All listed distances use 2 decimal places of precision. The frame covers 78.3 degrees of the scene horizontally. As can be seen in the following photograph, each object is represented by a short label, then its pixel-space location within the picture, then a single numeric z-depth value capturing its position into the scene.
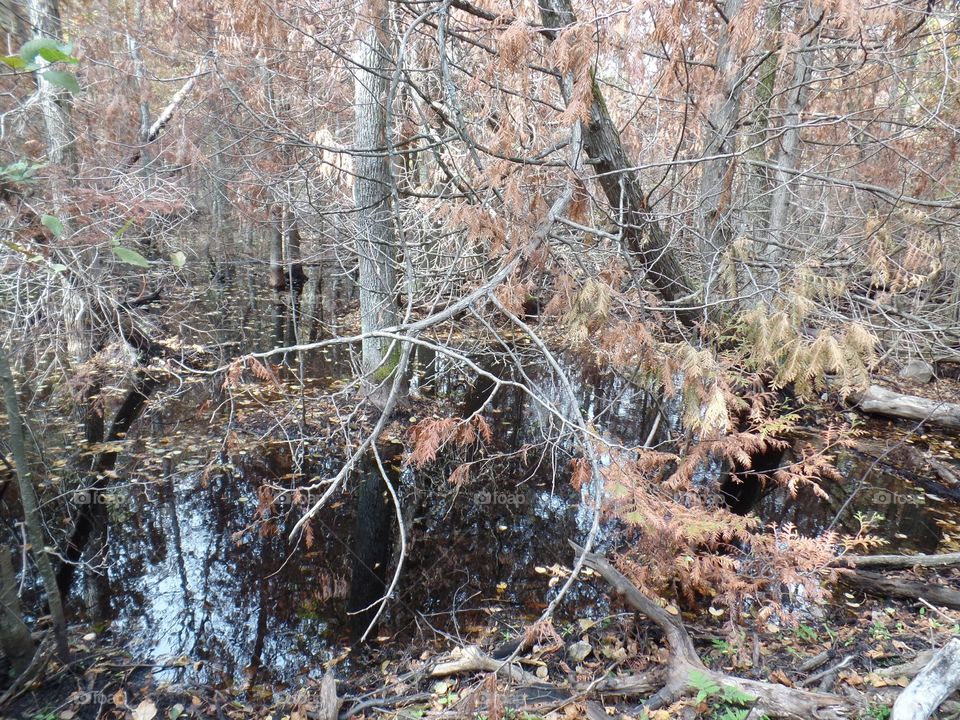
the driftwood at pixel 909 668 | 2.89
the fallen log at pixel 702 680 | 2.60
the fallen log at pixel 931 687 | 2.38
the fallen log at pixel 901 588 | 3.78
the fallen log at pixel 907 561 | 4.21
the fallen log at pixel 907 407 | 6.82
